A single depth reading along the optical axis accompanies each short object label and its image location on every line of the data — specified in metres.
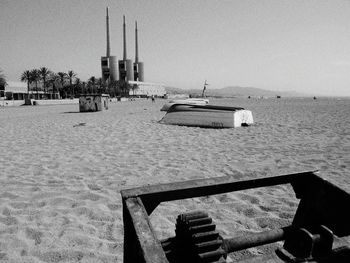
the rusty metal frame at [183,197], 0.99
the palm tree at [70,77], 86.07
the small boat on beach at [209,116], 11.84
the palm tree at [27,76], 75.00
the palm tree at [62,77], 86.00
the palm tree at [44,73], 78.31
